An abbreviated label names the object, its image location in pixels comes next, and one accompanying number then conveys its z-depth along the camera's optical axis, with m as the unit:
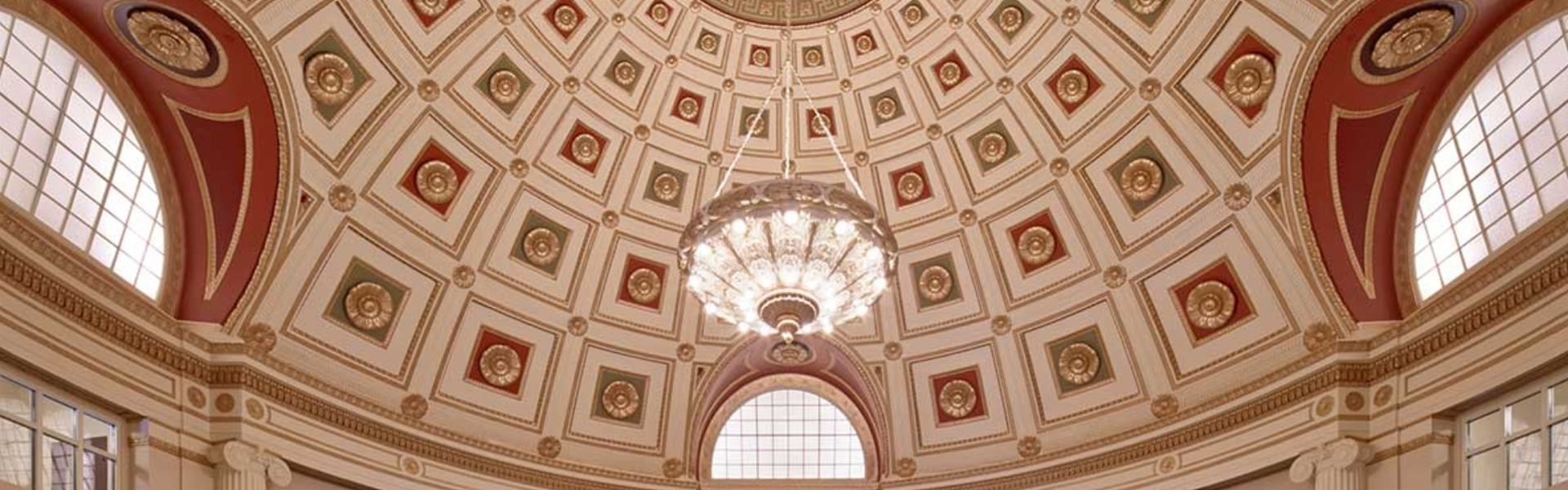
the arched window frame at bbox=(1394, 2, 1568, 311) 17.14
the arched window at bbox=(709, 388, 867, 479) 25.98
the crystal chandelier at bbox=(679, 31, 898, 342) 17.11
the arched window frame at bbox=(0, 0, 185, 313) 16.88
